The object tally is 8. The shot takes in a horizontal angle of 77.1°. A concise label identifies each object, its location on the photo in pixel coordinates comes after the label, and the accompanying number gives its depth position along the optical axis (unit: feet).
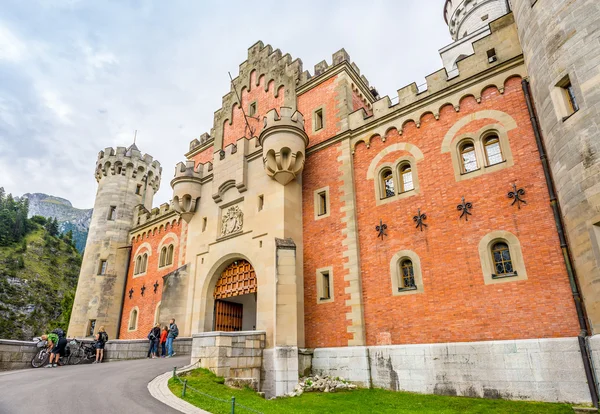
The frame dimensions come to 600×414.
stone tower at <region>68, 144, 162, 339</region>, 93.15
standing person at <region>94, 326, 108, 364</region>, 60.54
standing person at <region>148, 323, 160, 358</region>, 62.08
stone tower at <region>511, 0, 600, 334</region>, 32.37
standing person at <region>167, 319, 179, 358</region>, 61.21
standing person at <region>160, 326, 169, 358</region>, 63.77
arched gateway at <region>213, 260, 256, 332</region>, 61.11
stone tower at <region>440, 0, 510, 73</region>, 94.97
